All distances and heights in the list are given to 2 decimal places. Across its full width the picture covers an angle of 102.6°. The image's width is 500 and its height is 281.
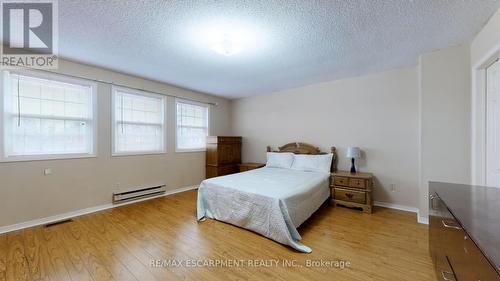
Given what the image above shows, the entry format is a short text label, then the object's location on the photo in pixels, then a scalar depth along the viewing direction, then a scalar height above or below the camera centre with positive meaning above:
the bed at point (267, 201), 2.29 -0.82
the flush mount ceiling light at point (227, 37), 2.10 +1.19
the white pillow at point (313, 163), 3.83 -0.47
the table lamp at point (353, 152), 3.56 -0.24
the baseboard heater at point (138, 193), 3.59 -1.05
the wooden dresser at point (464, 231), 0.88 -0.48
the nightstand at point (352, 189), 3.26 -0.85
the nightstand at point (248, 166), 4.82 -0.66
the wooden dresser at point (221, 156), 4.91 -0.43
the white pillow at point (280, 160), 4.32 -0.45
